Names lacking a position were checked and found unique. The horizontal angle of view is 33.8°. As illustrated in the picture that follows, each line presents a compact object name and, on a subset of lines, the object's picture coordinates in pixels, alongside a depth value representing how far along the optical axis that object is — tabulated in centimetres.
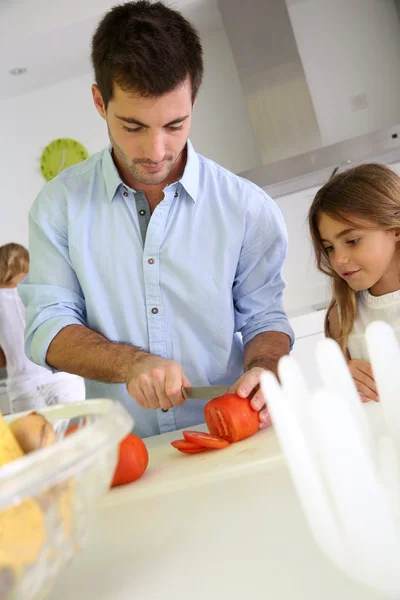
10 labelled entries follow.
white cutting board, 75
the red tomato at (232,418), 93
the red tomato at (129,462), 80
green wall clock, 394
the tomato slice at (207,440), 91
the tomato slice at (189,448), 93
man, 124
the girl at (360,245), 155
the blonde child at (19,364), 310
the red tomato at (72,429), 57
